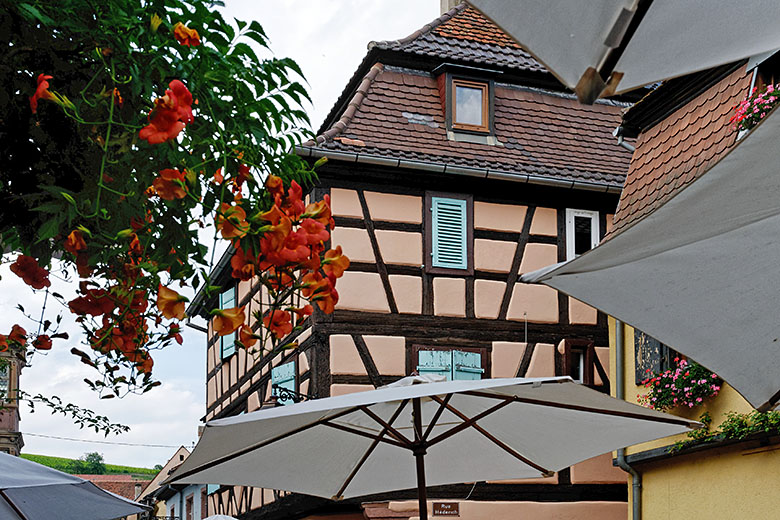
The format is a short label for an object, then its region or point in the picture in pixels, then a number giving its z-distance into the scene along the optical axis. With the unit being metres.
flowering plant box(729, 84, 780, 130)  8.23
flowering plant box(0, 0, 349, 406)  1.88
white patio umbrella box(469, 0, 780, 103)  1.17
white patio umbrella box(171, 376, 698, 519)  3.97
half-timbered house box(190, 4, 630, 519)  12.48
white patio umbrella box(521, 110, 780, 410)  2.38
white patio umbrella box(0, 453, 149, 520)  4.30
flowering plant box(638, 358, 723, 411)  9.30
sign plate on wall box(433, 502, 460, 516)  12.18
